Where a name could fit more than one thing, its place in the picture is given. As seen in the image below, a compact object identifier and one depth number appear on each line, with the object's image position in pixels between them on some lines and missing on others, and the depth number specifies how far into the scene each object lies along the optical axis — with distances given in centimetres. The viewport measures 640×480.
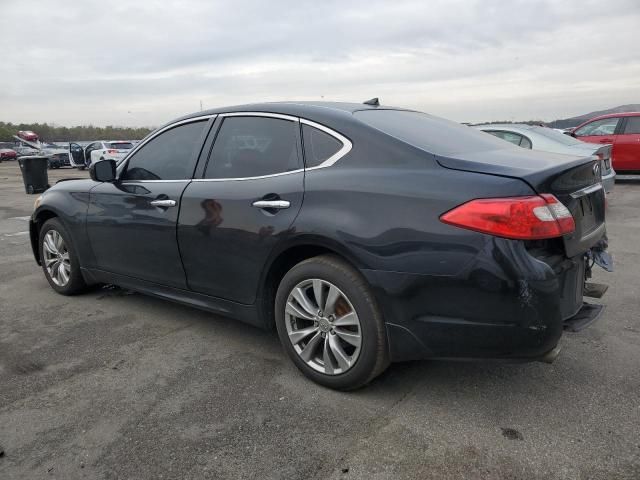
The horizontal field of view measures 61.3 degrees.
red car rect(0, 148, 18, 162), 4141
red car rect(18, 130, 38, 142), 4581
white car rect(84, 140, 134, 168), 2247
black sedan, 244
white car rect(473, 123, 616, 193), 788
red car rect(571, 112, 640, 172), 1213
